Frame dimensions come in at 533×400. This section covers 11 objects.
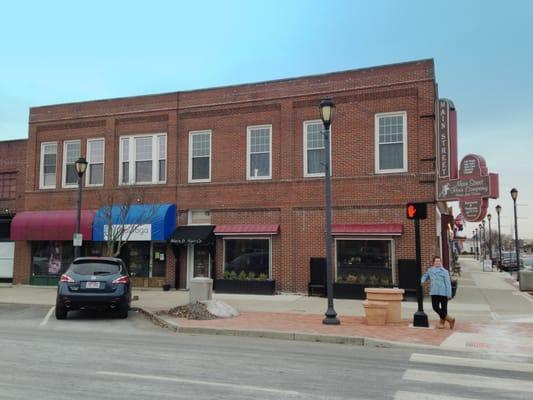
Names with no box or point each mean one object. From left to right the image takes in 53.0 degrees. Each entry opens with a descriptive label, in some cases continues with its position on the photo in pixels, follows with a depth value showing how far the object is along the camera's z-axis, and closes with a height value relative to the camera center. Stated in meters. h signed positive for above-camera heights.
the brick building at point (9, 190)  25.44 +2.34
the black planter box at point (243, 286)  19.89 -1.77
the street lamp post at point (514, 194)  30.11 +2.65
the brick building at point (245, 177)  18.92 +2.52
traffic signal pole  12.05 -1.70
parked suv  13.45 -1.24
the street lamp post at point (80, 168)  18.62 +2.47
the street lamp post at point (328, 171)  12.80 +1.69
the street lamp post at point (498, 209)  41.64 +2.48
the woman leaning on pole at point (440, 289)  11.85 -1.08
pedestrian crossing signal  12.66 +0.70
